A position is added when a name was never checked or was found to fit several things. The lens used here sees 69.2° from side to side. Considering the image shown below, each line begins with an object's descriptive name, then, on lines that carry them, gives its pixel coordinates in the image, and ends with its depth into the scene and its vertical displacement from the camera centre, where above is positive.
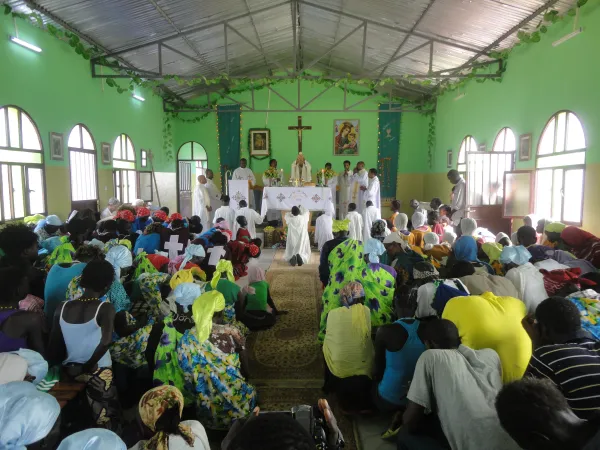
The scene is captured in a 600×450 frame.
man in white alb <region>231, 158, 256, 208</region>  12.23 +0.37
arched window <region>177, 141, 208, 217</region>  14.42 +0.70
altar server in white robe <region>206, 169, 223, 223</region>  11.05 -0.18
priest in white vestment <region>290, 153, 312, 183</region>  11.98 +0.51
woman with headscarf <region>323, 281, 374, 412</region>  2.87 -1.09
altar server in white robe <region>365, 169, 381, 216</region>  10.88 -0.01
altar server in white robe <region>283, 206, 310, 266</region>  8.04 -0.96
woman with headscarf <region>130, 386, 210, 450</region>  1.72 -0.94
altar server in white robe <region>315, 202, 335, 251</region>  8.78 -0.82
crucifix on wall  11.83 +1.66
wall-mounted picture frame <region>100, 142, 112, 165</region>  9.38 +0.77
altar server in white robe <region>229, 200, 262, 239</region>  8.88 -0.55
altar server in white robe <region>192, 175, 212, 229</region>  10.80 -0.32
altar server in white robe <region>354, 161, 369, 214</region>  11.27 +0.09
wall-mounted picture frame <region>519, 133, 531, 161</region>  7.90 +0.77
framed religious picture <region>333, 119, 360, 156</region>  14.16 +1.70
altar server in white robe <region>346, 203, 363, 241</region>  8.50 -0.68
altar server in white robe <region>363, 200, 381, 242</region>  9.26 -0.62
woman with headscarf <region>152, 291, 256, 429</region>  2.66 -1.16
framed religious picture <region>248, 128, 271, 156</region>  14.12 +1.53
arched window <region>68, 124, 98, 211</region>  8.36 +0.39
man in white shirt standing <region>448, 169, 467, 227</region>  8.04 -0.23
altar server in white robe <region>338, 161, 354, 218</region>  11.76 +0.04
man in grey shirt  1.86 -0.94
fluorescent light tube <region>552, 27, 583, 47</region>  6.28 +2.27
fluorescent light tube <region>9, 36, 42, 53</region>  6.36 +2.18
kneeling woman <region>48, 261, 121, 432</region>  2.56 -0.93
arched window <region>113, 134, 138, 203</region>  10.23 +0.44
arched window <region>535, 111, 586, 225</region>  6.63 +0.32
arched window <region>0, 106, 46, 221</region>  6.39 +0.34
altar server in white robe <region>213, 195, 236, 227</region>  8.83 -0.51
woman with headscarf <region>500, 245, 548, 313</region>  3.15 -0.69
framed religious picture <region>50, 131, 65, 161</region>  7.46 +0.72
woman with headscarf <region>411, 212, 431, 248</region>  5.23 -0.51
